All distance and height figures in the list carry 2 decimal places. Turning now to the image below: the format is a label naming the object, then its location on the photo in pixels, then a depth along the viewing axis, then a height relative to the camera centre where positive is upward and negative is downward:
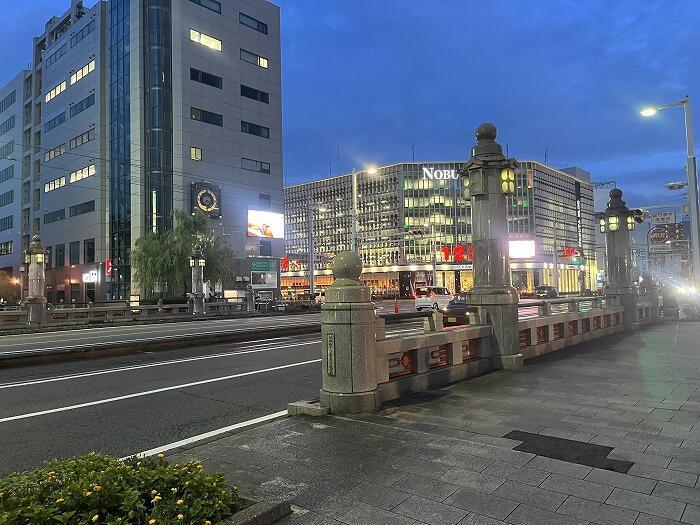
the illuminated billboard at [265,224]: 59.00 +7.94
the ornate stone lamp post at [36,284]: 29.03 +0.83
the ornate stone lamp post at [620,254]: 18.72 +1.03
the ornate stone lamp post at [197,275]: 38.74 +1.43
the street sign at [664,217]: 35.91 +4.43
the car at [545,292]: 56.50 -0.96
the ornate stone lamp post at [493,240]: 10.47 +0.96
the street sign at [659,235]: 31.48 +2.82
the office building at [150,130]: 55.47 +19.19
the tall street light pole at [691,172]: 20.14 +4.28
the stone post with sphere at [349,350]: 6.83 -0.82
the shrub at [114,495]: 3.08 -1.27
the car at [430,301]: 36.04 -1.00
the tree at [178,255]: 46.09 +3.53
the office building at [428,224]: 105.25 +14.35
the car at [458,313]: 12.01 -0.83
